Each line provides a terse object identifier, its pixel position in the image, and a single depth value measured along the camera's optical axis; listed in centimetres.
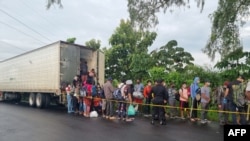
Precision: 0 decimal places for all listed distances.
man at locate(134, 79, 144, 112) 904
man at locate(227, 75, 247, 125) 659
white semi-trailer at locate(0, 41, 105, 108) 957
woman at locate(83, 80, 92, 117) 867
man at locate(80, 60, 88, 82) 1013
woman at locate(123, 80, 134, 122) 797
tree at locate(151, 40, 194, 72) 1354
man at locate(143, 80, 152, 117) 893
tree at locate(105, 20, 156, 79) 1680
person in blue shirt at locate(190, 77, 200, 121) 794
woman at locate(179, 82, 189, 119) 830
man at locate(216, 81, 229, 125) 715
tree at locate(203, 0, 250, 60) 790
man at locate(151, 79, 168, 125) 704
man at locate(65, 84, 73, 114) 922
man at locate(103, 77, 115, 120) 797
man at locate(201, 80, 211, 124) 761
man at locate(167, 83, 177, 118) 875
